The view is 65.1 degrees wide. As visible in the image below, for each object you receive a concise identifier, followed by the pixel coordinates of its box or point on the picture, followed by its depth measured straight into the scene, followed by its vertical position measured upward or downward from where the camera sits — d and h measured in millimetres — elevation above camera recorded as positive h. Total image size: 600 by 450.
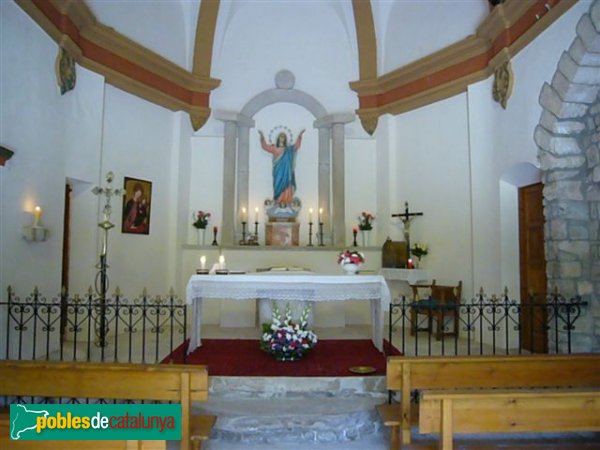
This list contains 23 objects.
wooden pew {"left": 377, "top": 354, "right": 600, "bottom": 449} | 3650 -894
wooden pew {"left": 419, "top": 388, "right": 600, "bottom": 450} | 2791 -927
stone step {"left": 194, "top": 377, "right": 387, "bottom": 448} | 4172 -1471
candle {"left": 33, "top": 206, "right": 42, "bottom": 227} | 5824 +472
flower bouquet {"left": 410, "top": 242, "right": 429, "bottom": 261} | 8578 +105
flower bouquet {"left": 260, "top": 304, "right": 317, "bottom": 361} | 5617 -1032
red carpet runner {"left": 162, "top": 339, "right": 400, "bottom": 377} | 5203 -1279
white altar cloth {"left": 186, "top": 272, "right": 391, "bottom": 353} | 5922 -404
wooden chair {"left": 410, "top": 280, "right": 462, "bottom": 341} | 7426 -720
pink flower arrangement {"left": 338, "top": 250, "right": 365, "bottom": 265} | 6543 -37
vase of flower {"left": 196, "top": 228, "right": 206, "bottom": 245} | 9547 +376
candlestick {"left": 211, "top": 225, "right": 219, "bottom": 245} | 9323 +393
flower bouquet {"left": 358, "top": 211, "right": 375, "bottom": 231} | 9516 +702
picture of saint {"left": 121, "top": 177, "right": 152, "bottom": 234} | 8227 +862
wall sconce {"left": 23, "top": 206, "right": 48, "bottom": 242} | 5750 +276
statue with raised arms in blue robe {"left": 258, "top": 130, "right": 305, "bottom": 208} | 10047 +1791
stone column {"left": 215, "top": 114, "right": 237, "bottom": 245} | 9711 +1612
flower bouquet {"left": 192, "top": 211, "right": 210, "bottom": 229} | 9352 +688
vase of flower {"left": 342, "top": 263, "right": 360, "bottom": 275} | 6500 -174
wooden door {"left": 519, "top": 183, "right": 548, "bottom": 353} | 6508 -24
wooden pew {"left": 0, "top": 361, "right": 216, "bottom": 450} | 3240 -890
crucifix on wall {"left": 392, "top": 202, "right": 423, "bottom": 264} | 8820 +713
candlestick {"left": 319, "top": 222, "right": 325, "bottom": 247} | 9803 +423
